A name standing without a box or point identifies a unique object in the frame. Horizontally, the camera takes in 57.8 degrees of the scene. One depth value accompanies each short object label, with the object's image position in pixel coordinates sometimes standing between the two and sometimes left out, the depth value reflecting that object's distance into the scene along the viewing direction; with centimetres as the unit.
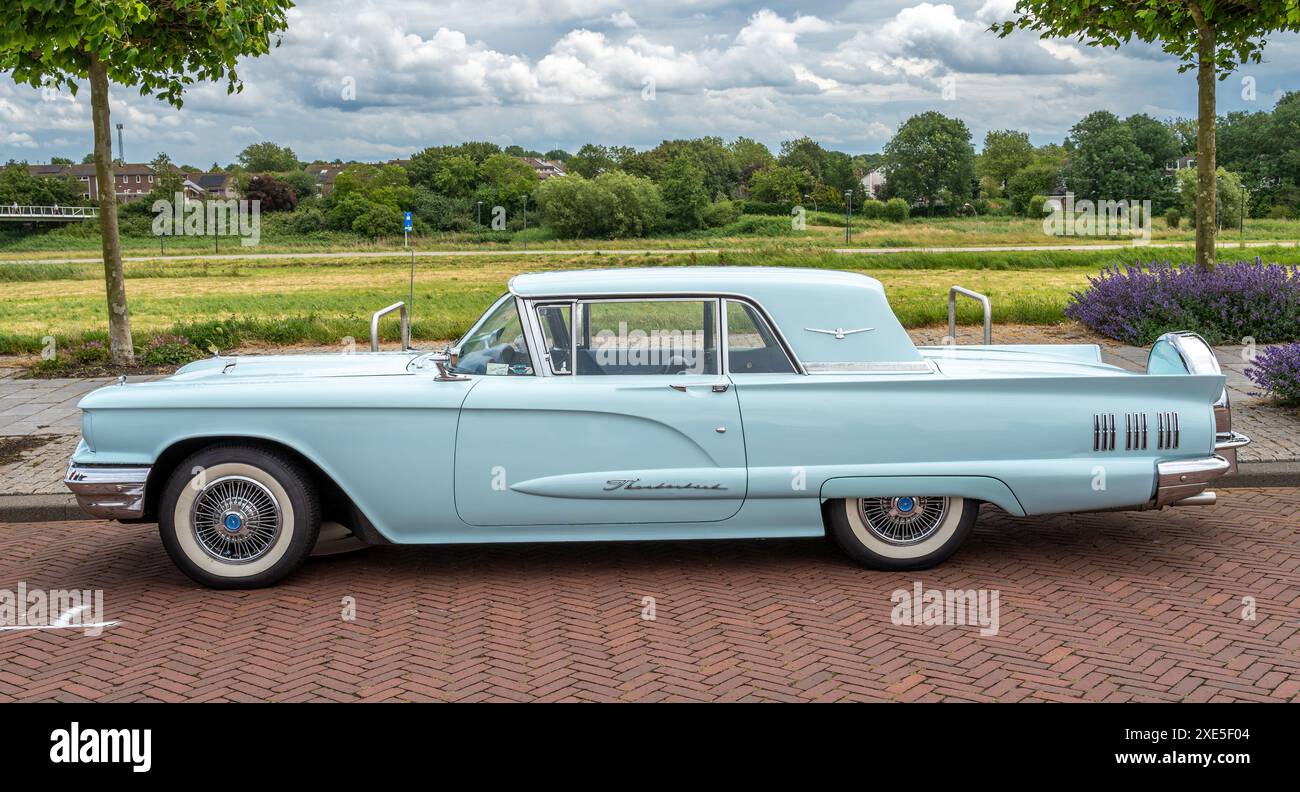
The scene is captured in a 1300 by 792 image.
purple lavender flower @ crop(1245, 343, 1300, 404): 930
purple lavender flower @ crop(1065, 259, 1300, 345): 1288
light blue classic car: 546
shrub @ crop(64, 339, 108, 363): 1307
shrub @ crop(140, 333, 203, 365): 1298
